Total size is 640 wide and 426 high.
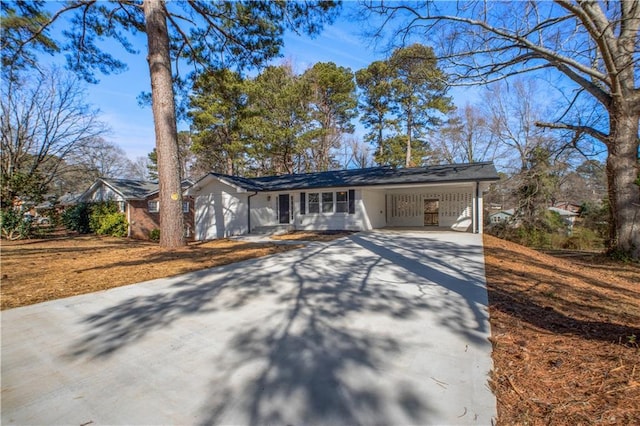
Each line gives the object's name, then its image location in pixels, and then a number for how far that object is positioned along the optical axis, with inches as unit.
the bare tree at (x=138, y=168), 1731.1
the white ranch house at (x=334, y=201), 569.3
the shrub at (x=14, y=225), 545.0
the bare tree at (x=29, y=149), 569.3
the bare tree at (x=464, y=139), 1033.5
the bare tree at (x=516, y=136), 803.4
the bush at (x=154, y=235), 682.8
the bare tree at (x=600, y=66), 297.7
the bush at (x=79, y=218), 790.5
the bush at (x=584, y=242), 563.2
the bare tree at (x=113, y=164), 1239.4
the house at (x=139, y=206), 716.7
